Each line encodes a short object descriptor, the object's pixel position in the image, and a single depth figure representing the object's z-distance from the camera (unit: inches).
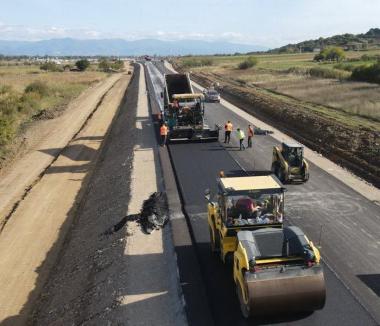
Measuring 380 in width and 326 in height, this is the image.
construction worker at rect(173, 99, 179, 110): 1182.9
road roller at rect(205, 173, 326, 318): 393.7
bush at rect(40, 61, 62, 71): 4979.6
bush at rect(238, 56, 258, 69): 4237.2
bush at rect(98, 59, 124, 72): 4858.3
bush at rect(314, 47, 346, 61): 4357.8
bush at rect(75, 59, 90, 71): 4955.7
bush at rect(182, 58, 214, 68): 5254.9
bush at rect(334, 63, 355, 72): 3047.5
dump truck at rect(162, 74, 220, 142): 1165.1
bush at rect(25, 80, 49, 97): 2436.0
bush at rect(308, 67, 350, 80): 2652.6
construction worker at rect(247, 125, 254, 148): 1117.7
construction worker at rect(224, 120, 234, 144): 1154.7
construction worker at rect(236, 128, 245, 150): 1078.6
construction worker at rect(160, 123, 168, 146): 1138.0
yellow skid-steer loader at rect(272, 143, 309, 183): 837.8
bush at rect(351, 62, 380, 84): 2285.4
